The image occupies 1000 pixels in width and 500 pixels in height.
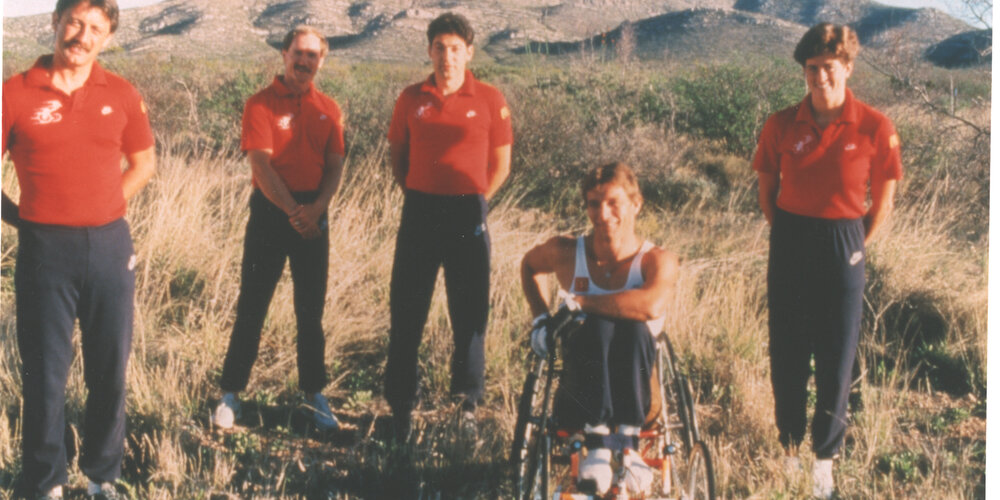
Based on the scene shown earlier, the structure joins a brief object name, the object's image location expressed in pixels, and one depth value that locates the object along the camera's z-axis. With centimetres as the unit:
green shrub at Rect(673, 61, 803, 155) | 1027
